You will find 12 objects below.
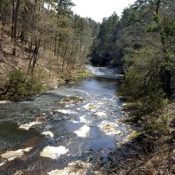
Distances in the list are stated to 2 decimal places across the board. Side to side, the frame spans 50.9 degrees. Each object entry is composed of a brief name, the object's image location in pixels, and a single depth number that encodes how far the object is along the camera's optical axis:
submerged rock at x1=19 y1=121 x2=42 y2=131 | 12.44
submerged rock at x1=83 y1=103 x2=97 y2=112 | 17.09
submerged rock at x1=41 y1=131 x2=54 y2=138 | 11.92
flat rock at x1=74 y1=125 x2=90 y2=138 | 12.33
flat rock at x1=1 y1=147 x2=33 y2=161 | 9.33
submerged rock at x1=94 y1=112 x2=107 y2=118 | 15.60
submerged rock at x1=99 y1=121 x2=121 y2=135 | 12.90
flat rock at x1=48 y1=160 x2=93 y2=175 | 8.61
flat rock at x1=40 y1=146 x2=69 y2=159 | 9.82
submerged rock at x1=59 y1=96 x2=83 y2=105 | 18.17
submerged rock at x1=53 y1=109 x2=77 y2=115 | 15.73
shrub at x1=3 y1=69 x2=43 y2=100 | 17.14
